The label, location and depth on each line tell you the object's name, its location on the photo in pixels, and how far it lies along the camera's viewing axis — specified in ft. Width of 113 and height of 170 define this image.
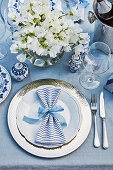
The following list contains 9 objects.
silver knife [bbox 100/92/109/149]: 2.51
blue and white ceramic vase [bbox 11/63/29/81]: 2.81
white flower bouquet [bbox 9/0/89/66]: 2.31
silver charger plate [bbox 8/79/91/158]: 2.43
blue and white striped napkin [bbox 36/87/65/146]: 2.43
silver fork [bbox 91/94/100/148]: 2.52
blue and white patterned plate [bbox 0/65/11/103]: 2.75
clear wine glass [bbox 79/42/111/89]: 2.80
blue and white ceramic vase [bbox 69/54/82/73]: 2.88
